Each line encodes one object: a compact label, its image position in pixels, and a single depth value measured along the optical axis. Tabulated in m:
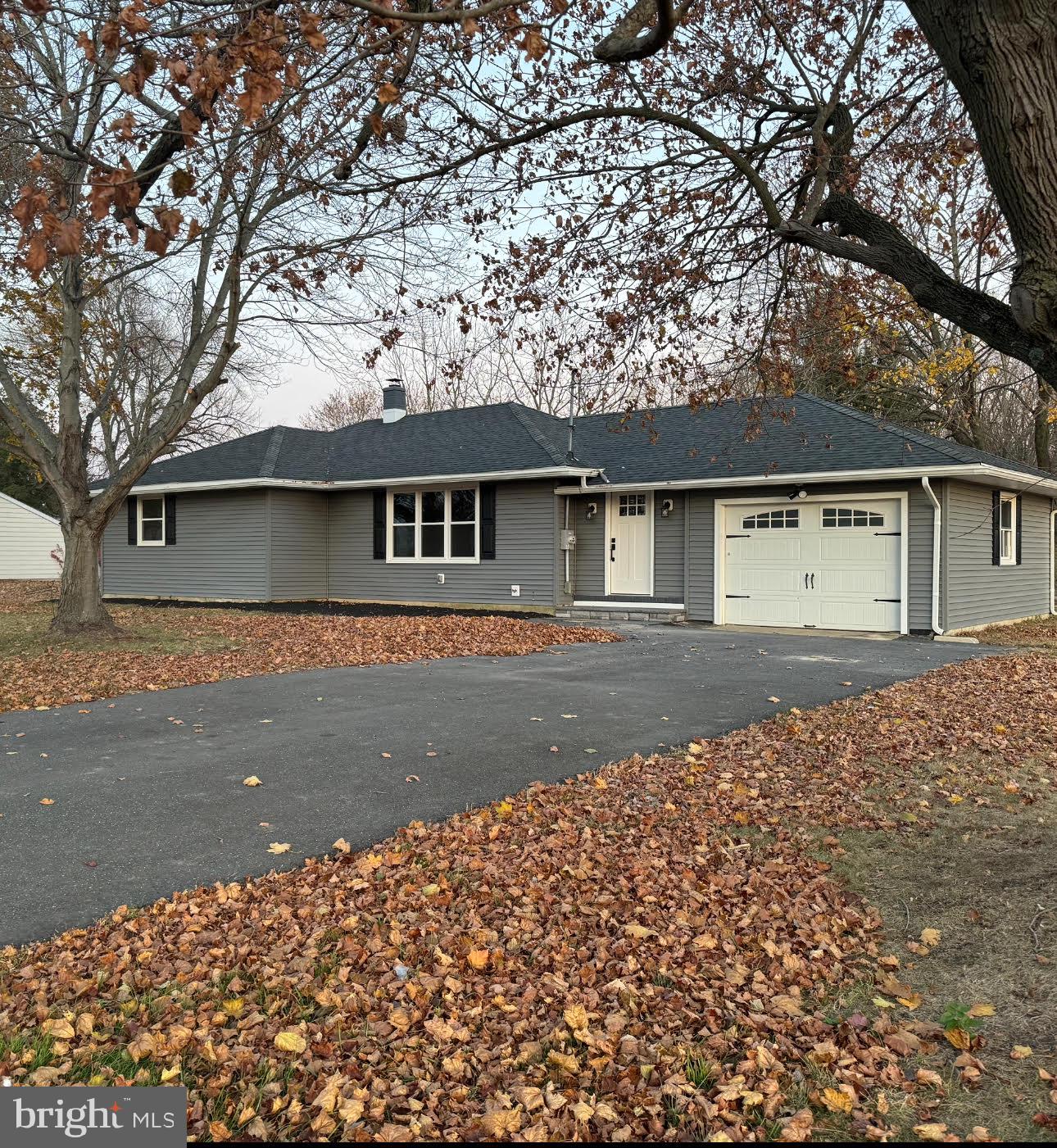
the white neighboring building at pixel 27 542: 33.28
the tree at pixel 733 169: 6.00
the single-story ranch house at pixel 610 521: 14.33
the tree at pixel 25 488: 39.03
